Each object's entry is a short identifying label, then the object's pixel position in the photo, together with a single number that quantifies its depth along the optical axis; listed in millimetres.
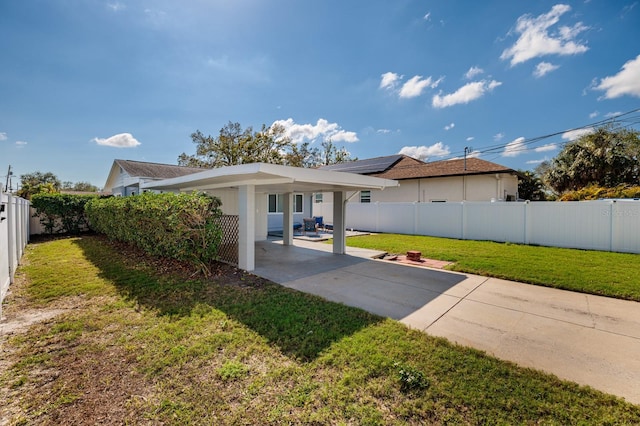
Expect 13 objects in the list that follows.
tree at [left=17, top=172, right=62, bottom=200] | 24897
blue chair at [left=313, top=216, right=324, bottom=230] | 19008
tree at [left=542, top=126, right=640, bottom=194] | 19438
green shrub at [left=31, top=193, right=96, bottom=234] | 13570
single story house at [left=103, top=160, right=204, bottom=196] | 15005
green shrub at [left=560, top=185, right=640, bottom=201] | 13743
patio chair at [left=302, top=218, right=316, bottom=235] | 16412
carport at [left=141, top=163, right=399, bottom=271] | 5926
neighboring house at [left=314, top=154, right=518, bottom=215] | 16031
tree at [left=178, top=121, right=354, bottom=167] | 27328
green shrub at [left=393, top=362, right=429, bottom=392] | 2629
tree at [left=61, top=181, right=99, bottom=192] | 59647
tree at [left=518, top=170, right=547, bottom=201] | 29219
